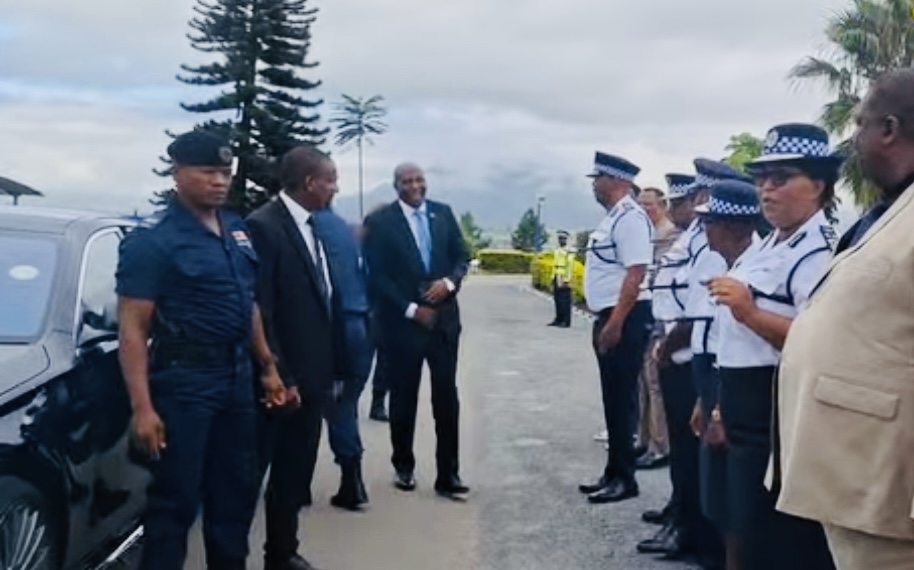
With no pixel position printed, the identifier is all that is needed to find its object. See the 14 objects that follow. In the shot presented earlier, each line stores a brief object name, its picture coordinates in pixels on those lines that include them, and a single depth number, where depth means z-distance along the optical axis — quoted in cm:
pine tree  3275
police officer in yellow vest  2064
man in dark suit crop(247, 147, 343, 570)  529
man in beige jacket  251
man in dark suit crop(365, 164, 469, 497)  700
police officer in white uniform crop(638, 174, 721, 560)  569
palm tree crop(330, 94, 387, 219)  5203
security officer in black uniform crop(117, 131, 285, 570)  421
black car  389
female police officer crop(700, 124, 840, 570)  378
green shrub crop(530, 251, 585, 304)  2601
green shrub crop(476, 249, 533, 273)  5322
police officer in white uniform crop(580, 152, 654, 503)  658
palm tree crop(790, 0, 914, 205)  2233
